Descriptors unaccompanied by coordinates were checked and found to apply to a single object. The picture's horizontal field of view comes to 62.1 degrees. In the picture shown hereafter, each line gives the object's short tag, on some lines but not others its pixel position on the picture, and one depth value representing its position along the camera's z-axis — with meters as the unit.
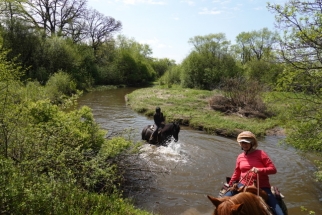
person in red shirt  5.03
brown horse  2.82
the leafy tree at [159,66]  82.96
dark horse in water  12.78
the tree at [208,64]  41.50
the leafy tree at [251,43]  57.03
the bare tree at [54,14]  41.92
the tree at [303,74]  7.82
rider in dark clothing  12.78
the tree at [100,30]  51.05
